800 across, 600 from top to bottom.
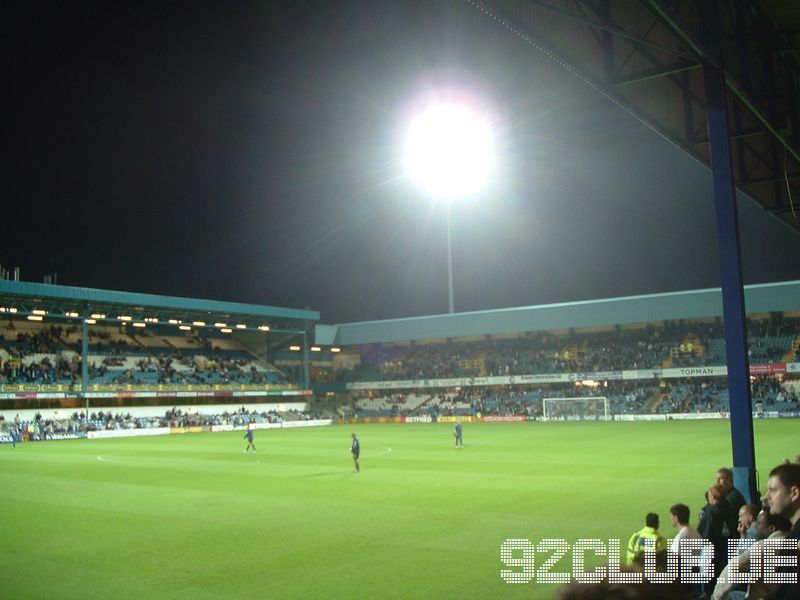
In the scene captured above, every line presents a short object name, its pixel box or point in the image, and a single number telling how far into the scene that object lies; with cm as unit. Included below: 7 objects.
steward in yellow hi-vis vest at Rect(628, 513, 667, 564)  731
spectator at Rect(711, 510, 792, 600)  409
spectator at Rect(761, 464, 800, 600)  461
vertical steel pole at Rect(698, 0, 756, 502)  1198
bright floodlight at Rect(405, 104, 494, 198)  5172
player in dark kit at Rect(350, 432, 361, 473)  2522
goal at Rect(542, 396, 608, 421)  6038
